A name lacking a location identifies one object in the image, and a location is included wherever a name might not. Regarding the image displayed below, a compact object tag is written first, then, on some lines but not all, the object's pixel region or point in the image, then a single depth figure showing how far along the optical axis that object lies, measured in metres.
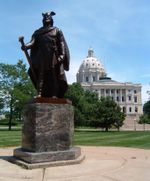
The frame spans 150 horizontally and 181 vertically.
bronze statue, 9.45
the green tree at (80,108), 54.44
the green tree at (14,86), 50.38
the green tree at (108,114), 54.28
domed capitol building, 147.00
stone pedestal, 8.71
